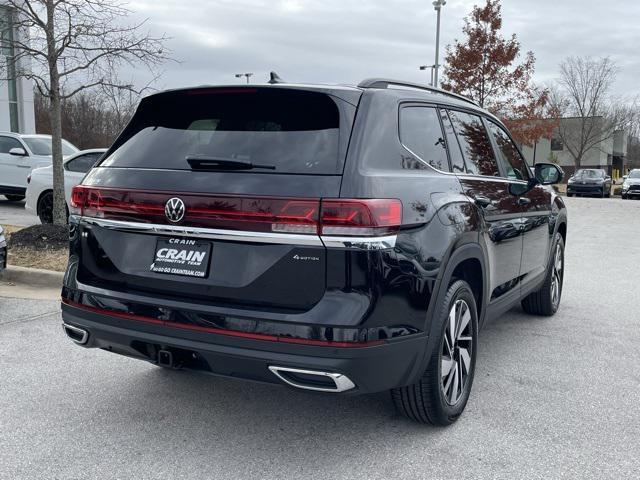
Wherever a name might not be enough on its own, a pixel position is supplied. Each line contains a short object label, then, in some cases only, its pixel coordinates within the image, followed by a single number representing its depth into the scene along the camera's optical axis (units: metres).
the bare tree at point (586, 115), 47.59
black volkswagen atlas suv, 2.72
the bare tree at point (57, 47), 8.01
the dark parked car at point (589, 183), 32.34
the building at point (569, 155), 58.03
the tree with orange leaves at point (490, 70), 24.70
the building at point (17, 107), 25.47
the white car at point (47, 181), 10.73
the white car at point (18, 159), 14.29
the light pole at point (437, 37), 24.69
